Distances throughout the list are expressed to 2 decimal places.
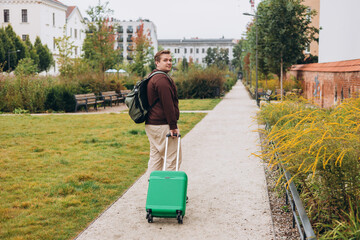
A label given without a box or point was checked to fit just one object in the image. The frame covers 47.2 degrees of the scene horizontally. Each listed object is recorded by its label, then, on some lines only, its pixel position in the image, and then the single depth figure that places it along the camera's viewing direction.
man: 4.98
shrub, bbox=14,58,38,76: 26.29
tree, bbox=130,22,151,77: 43.25
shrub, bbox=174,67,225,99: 29.48
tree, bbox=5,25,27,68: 50.95
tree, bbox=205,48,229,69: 111.39
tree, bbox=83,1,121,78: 28.12
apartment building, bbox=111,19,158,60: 116.91
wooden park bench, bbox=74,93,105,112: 19.95
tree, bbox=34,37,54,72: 54.16
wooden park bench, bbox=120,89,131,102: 24.71
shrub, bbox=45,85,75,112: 19.83
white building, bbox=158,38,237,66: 141.88
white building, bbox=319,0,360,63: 14.28
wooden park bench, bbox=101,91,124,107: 22.64
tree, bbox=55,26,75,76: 25.70
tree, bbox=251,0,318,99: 19.44
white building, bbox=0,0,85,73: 59.19
